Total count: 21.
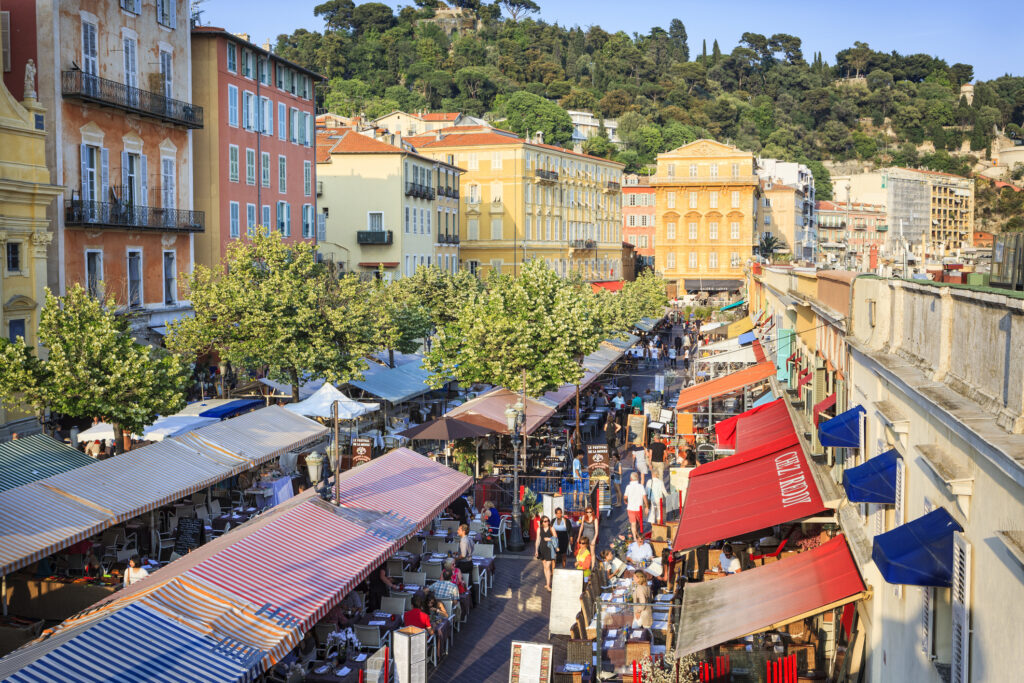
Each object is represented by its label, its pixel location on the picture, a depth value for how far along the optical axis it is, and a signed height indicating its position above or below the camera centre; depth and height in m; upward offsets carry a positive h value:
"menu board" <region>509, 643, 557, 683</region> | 13.12 -5.23
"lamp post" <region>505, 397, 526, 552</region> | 21.03 -4.33
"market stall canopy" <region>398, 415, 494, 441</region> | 22.95 -4.03
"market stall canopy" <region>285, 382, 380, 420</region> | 23.19 -3.59
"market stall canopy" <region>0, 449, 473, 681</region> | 10.43 -4.11
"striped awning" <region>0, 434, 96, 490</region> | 17.97 -3.83
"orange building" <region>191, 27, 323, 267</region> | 42.69 +4.66
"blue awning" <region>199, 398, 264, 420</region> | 26.48 -4.17
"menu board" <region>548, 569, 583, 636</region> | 15.52 -5.23
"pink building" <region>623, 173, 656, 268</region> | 112.56 +3.06
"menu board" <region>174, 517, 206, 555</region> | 19.39 -5.40
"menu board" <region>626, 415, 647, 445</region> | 30.64 -5.31
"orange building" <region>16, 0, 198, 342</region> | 32.38 +3.47
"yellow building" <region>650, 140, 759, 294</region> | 89.81 +3.15
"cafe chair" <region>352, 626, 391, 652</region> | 14.59 -5.48
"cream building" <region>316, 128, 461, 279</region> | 63.06 +2.85
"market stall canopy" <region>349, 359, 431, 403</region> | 31.47 -4.22
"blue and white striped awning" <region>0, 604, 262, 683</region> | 9.92 -4.09
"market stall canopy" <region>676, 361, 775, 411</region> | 26.34 -3.48
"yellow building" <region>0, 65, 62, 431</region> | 27.19 +0.83
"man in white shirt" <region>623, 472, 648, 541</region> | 20.52 -4.97
